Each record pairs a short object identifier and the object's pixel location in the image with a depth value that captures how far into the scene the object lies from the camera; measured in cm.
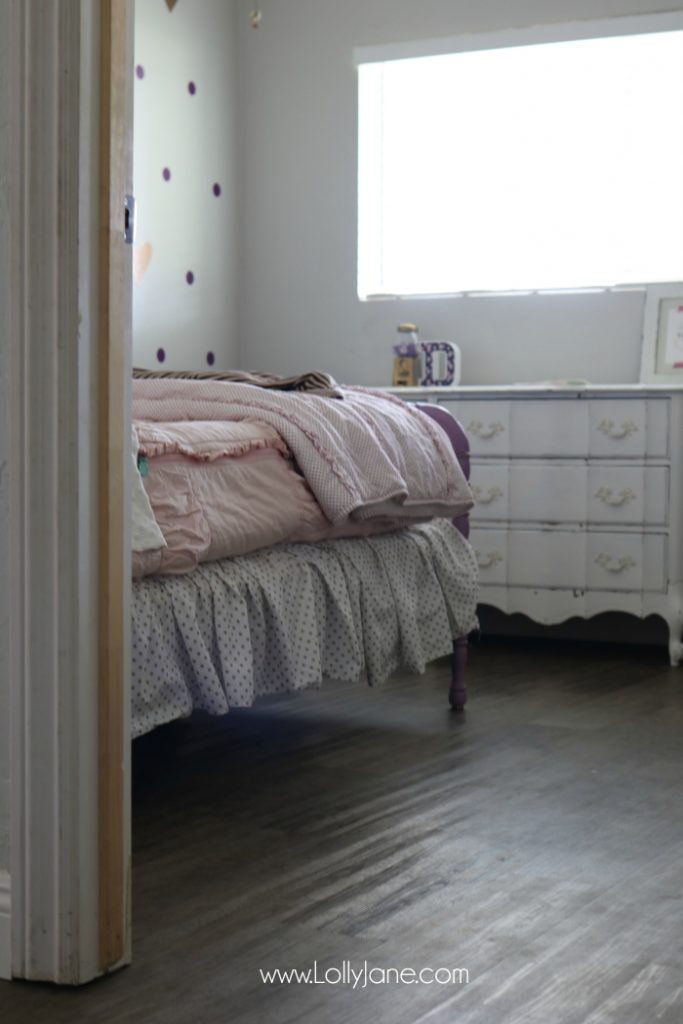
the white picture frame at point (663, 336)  423
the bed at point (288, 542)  207
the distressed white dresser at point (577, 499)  388
